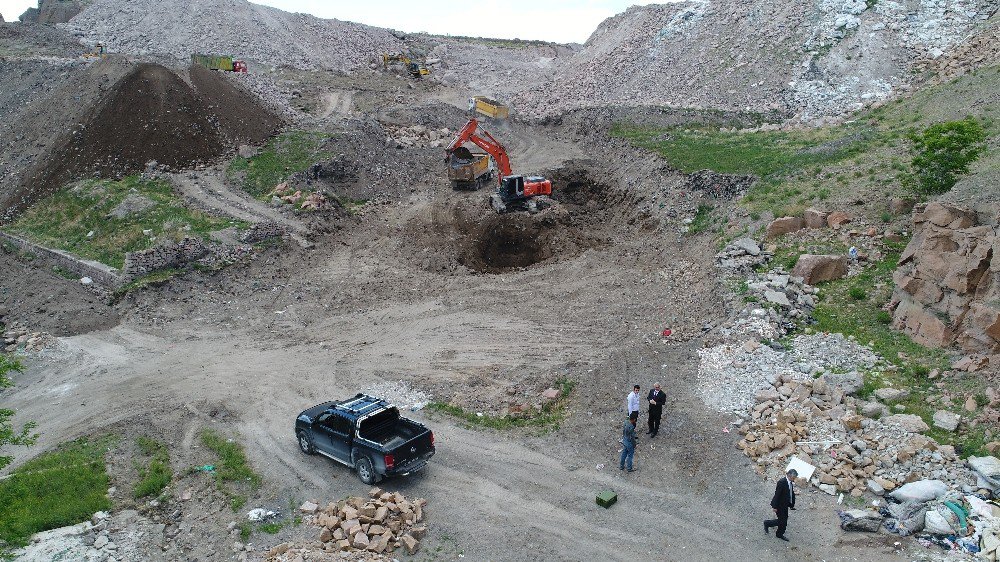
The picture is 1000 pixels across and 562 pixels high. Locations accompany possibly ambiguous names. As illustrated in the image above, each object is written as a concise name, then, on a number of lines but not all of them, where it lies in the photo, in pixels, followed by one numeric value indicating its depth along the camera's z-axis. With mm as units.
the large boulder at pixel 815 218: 25109
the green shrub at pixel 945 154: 22672
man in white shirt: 16734
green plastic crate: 14633
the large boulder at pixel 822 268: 22156
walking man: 13094
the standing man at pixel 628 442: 15578
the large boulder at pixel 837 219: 24688
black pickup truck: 15414
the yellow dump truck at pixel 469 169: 37656
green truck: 51562
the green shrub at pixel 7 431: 12892
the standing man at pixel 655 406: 16719
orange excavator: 33656
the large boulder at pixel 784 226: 25328
